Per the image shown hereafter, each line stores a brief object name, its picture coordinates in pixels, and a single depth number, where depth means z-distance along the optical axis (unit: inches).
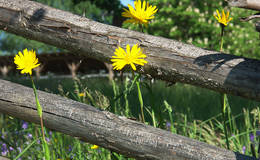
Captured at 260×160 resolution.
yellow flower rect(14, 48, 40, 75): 81.8
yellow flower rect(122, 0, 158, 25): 84.4
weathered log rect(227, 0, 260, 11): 79.1
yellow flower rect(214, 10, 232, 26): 84.1
